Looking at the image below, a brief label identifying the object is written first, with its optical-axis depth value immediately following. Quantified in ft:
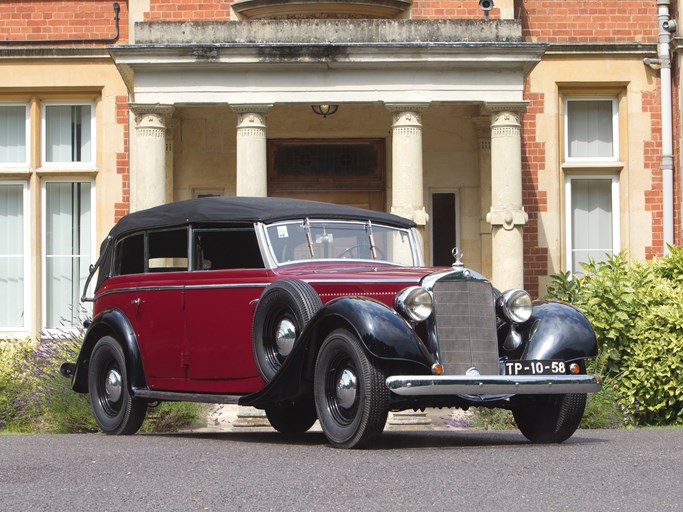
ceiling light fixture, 59.11
